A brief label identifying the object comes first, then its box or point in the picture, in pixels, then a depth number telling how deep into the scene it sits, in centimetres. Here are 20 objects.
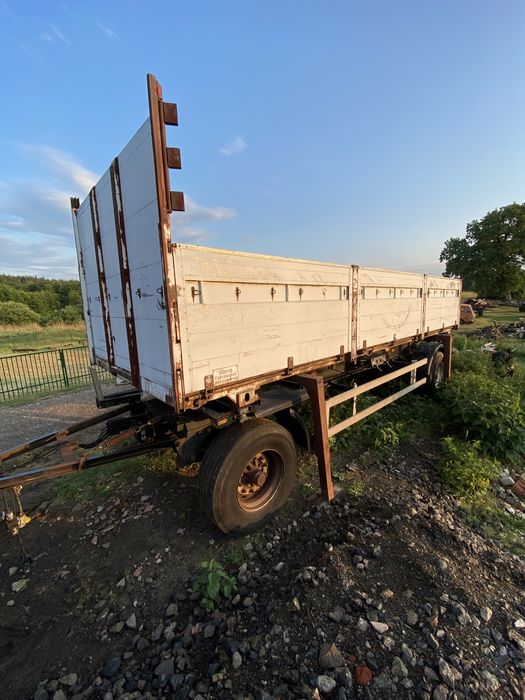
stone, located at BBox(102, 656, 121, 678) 208
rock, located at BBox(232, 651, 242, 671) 206
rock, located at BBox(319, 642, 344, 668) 203
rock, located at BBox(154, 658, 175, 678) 205
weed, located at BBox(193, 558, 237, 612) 253
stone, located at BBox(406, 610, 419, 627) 228
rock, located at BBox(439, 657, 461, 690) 194
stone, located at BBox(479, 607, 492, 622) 235
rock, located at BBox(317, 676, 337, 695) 190
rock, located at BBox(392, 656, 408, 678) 197
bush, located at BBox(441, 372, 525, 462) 484
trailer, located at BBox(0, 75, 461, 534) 248
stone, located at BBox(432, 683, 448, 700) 186
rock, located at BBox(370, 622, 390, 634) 222
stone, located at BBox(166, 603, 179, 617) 247
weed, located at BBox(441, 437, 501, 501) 399
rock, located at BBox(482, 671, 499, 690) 194
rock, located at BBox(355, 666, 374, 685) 194
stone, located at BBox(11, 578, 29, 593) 275
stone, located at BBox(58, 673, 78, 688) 204
